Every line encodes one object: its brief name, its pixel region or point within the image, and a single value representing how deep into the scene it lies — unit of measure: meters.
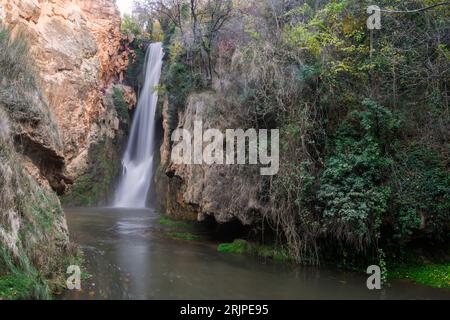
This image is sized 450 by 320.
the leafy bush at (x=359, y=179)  8.84
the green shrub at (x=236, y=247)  11.63
